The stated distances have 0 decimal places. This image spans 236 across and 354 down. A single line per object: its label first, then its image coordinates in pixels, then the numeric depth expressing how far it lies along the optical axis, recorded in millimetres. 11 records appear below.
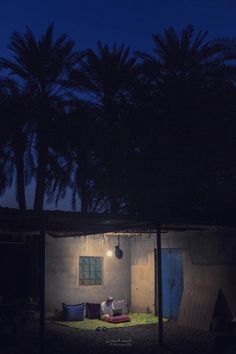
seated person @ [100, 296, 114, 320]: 19328
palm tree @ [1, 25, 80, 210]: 24797
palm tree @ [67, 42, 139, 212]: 25875
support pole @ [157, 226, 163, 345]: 13788
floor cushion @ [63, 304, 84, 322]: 18719
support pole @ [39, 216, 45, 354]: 12055
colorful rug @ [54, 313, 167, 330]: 17484
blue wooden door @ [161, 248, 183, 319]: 18667
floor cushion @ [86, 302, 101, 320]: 19322
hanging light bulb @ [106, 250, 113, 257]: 21094
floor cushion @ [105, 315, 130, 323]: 18283
